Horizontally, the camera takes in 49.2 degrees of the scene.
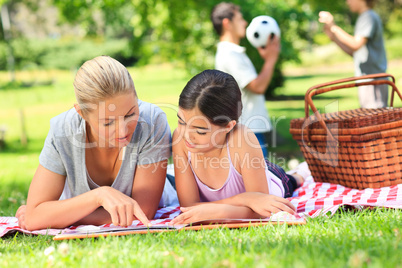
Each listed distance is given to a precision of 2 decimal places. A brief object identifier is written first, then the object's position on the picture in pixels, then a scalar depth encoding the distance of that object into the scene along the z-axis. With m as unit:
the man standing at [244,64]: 4.32
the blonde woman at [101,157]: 2.31
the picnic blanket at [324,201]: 2.60
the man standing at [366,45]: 4.70
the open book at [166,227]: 2.29
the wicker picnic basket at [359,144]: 3.09
